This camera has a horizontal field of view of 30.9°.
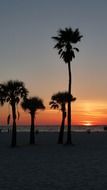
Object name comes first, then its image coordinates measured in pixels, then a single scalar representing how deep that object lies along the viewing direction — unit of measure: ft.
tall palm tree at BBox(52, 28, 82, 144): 72.94
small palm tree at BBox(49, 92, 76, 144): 77.07
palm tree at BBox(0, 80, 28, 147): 68.30
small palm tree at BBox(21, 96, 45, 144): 74.56
